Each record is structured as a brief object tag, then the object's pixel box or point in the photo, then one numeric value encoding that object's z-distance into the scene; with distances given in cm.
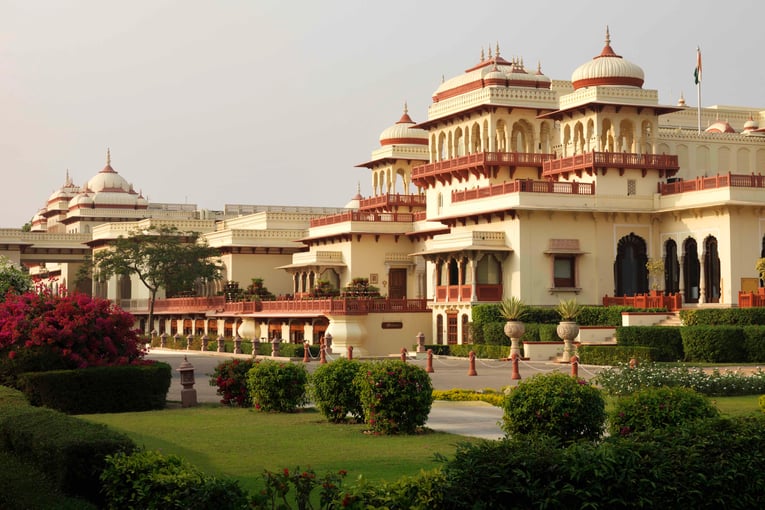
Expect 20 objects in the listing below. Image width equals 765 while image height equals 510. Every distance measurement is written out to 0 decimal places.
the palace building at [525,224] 4734
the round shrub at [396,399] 1866
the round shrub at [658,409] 1444
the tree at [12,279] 3996
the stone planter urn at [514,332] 4103
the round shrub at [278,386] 2227
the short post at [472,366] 3431
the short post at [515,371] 3172
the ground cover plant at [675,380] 2280
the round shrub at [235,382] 2373
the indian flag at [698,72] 5644
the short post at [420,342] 4741
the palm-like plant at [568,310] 4019
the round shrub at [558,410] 1598
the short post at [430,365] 3628
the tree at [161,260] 6469
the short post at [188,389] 2444
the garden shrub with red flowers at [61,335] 2381
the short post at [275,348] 4709
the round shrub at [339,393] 2036
